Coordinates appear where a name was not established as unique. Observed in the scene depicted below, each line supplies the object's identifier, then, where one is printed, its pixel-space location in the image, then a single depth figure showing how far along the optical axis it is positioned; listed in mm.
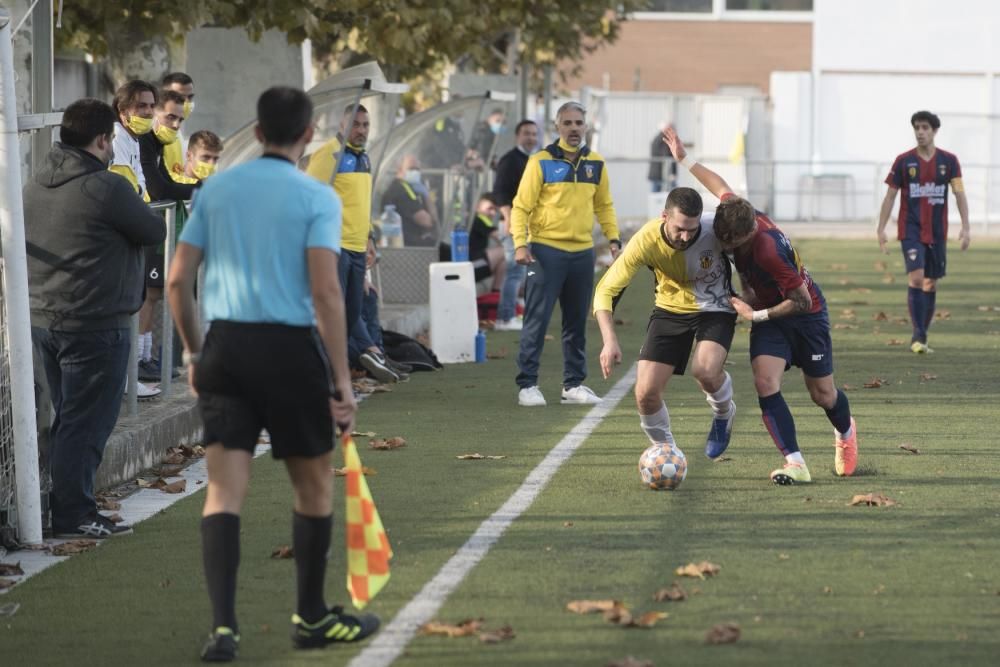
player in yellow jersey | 16431
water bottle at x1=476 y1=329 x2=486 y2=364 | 27835
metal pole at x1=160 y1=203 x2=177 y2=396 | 20191
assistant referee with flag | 10502
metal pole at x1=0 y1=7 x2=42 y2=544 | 14186
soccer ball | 16183
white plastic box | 27821
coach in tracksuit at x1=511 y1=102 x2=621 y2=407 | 22422
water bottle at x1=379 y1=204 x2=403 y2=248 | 35368
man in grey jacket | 14530
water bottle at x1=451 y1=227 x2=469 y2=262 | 32779
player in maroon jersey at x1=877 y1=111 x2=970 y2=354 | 28592
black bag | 26606
